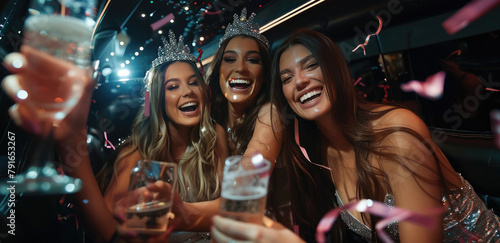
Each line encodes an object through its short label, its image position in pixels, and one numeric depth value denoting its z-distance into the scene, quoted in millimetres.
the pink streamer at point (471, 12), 671
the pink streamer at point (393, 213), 982
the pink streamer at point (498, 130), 1246
